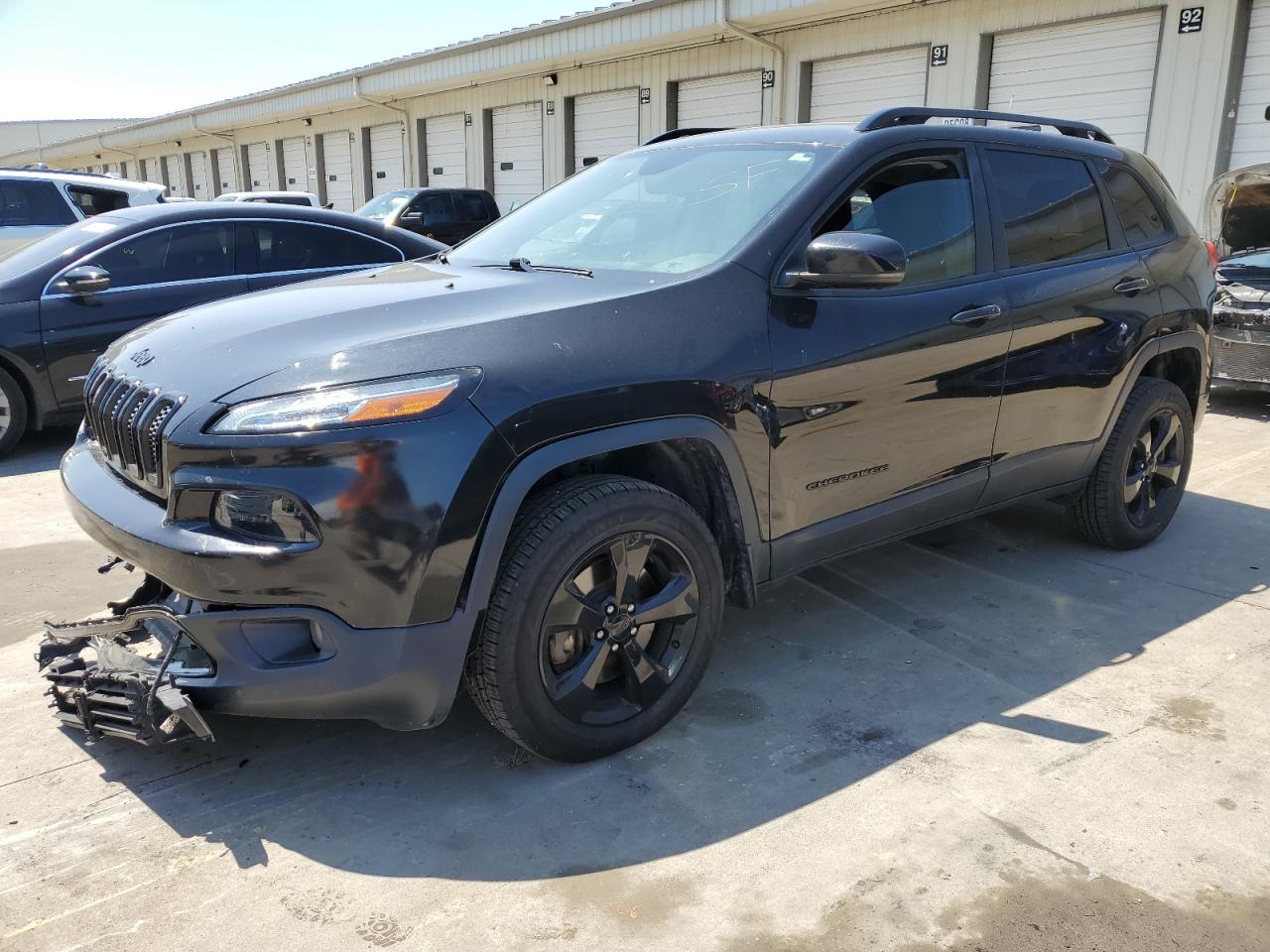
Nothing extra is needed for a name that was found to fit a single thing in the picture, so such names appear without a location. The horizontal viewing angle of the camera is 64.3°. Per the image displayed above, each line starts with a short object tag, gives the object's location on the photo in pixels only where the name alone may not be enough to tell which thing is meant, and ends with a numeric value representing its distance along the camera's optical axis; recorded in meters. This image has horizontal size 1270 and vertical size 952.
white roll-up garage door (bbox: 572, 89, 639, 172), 17.67
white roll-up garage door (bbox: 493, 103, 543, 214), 19.94
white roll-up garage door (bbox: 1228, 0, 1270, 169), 10.22
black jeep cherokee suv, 2.45
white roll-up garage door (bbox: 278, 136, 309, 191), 29.12
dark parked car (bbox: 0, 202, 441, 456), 6.28
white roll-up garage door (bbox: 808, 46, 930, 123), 13.36
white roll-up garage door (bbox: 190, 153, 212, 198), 35.41
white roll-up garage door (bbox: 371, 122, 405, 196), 24.54
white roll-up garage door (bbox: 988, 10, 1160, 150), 11.23
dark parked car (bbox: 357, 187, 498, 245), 16.34
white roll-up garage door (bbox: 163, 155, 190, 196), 37.34
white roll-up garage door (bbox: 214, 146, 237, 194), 33.62
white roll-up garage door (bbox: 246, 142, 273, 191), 31.41
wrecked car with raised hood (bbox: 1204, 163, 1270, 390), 7.59
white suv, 9.82
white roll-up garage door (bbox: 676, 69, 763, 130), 15.46
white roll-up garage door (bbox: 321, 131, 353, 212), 26.84
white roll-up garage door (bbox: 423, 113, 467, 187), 22.23
